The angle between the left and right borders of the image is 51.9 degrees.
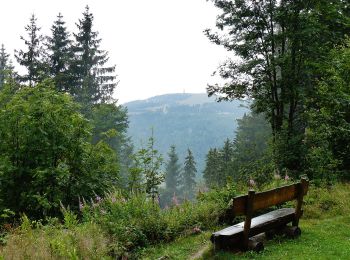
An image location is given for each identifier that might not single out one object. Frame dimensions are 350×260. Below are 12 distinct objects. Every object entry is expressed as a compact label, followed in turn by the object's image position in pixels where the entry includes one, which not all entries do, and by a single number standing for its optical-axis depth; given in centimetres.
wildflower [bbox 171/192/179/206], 928
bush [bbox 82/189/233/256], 720
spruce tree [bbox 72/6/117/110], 4138
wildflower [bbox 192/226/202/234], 850
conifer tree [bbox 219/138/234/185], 5528
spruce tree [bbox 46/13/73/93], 3850
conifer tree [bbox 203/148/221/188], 5788
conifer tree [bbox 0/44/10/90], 6154
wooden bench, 634
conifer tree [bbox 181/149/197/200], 8834
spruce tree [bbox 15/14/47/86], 3550
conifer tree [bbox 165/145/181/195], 10692
